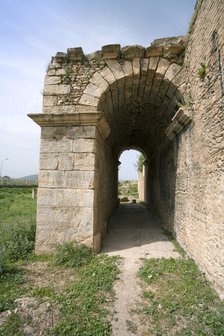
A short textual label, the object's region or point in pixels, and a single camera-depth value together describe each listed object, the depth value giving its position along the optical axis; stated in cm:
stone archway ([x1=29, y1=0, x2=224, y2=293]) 400
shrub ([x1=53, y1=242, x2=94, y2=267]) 448
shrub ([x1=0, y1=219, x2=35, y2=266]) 477
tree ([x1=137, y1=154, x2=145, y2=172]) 1902
